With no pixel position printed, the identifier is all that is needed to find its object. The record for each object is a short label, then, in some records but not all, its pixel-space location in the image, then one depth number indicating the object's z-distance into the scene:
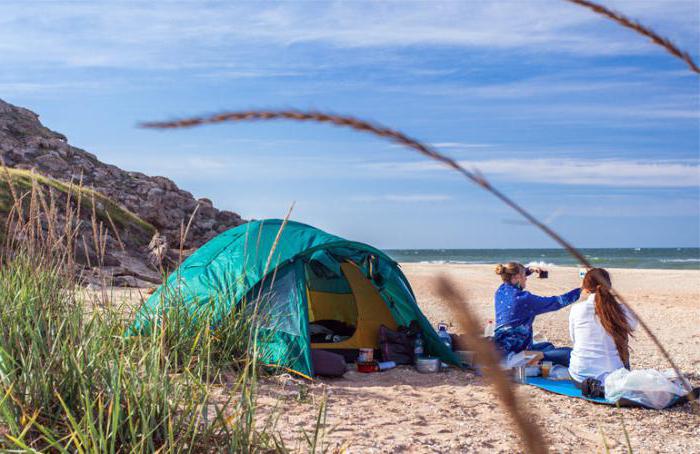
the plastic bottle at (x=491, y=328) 7.61
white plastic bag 5.79
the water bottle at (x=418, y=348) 7.62
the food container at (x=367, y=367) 7.16
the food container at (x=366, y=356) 7.23
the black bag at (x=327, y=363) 6.62
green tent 6.54
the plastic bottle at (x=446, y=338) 7.80
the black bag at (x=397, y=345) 7.64
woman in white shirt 6.05
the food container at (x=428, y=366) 7.27
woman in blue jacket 7.10
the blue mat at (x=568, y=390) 5.87
